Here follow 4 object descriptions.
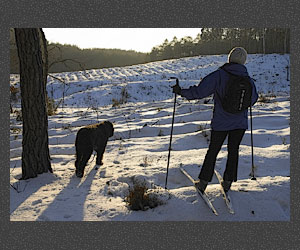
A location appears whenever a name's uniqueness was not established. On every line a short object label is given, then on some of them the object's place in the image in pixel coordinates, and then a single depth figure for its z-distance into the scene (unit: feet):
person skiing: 10.57
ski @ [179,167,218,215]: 9.82
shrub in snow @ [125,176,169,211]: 10.42
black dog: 14.77
